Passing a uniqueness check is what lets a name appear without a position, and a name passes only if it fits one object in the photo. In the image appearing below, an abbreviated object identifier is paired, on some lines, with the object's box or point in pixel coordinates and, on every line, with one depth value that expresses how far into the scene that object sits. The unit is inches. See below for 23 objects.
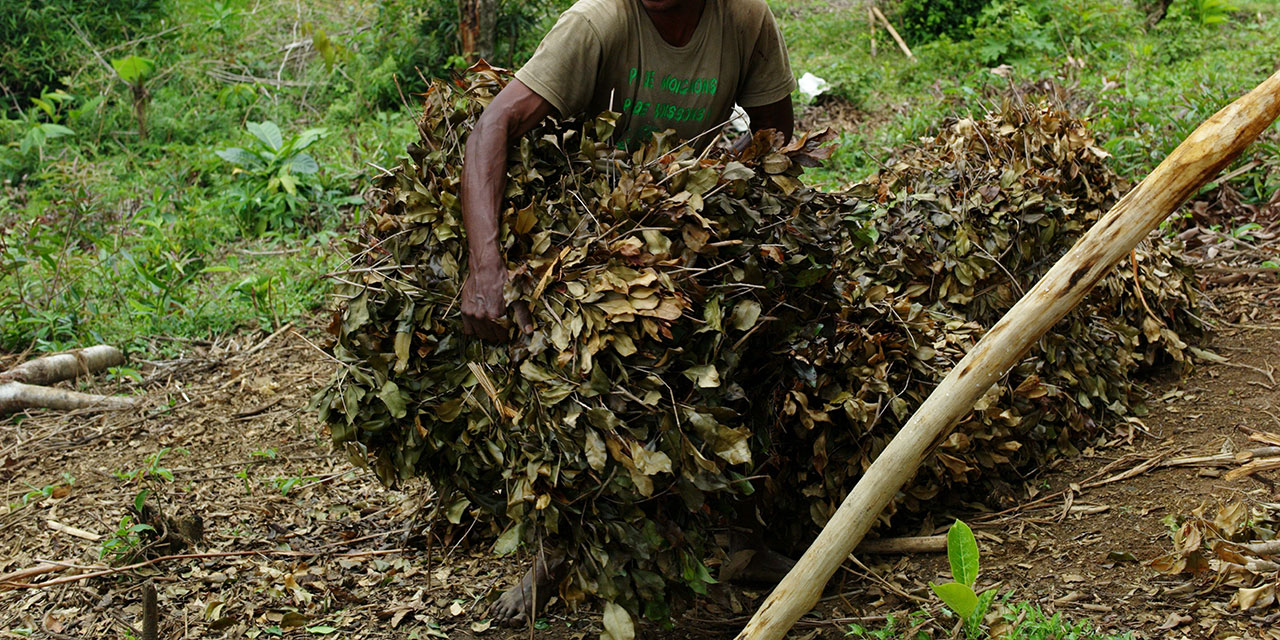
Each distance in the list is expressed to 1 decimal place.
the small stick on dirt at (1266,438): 138.1
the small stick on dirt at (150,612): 112.2
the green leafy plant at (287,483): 167.2
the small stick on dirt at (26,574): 134.7
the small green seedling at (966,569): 112.7
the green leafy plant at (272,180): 274.8
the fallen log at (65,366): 198.4
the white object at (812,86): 316.5
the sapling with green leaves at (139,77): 311.7
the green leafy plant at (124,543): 140.1
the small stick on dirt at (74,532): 150.3
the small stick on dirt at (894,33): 345.9
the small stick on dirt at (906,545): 137.5
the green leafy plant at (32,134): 304.5
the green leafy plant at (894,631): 118.4
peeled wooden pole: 105.8
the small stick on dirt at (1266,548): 117.0
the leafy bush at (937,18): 351.6
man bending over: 118.6
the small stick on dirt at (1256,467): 131.0
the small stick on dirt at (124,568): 134.2
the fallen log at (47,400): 191.5
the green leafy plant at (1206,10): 331.6
